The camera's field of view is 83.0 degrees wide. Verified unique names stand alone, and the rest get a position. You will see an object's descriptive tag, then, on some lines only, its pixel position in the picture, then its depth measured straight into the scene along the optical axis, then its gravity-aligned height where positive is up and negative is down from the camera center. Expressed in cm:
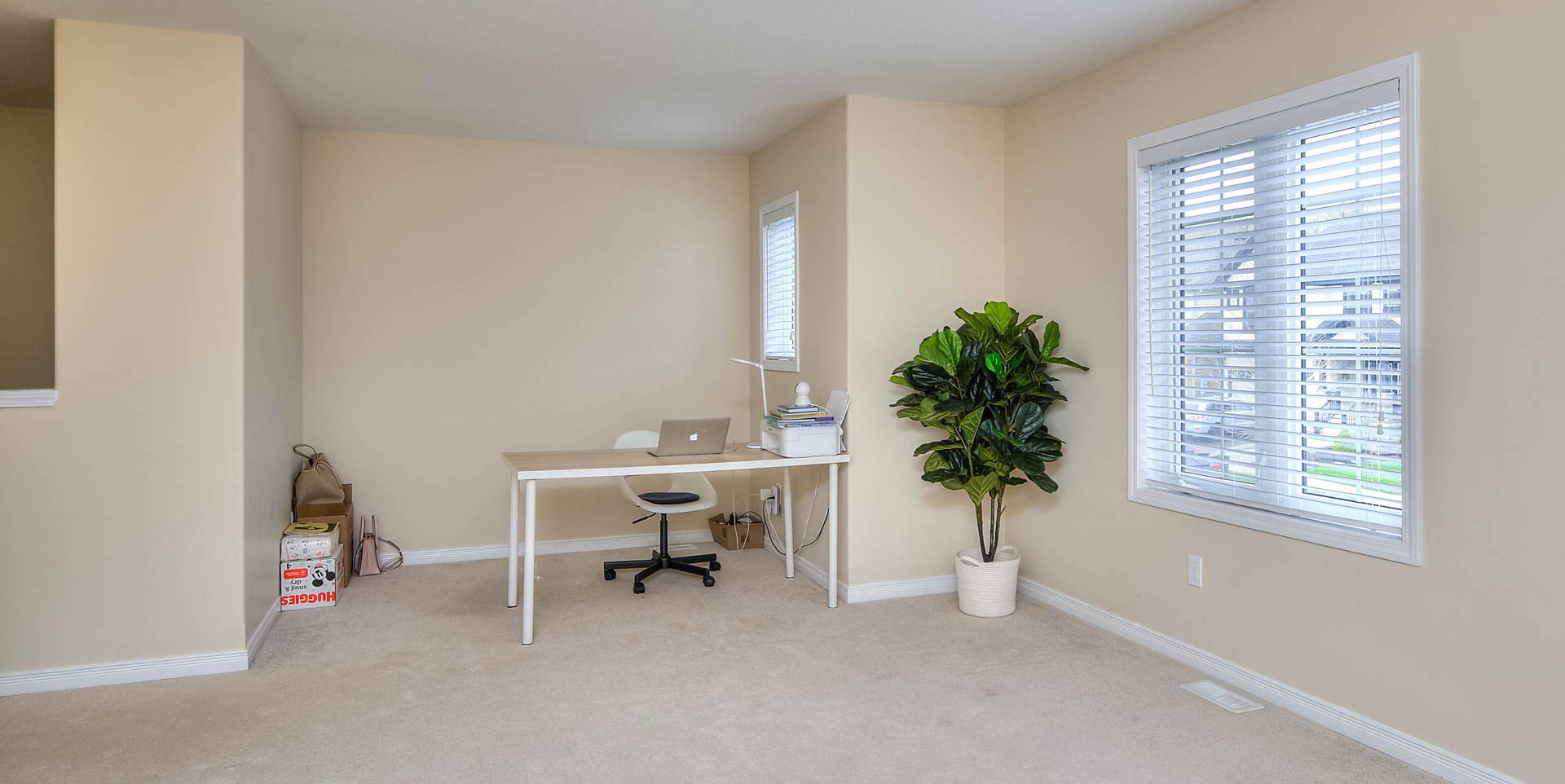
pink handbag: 496 -92
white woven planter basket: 416 -92
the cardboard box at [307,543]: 431 -74
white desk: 376 -34
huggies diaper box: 430 -94
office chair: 464 -59
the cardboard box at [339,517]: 461 -66
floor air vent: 311 -111
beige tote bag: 461 -49
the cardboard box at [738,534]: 556 -91
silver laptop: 413 -22
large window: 280 +27
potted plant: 405 -9
